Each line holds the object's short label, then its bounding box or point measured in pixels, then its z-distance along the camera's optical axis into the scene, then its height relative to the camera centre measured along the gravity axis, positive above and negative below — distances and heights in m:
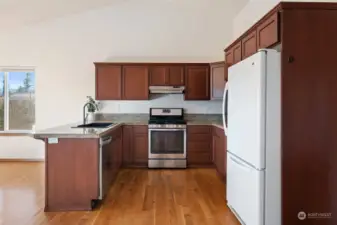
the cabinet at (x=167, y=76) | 6.07 +0.63
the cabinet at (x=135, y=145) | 5.93 -0.71
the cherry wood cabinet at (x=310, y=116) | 2.48 -0.06
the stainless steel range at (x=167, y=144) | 5.85 -0.68
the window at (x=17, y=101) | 6.43 +0.13
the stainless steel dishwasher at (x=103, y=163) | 3.55 -0.66
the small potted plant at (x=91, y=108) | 6.03 -0.01
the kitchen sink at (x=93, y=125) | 4.94 -0.28
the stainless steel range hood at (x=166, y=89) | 6.05 +0.37
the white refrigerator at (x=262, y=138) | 2.47 -0.24
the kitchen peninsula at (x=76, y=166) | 3.45 -0.66
